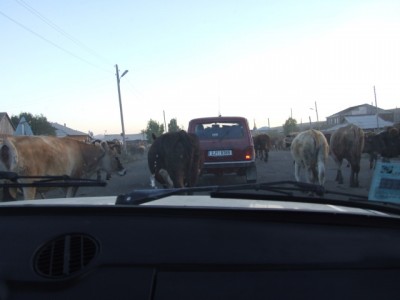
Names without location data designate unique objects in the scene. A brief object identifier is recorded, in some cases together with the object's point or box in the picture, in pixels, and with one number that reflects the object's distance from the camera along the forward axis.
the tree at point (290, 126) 102.16
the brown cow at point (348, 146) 13.74
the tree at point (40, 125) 73.50
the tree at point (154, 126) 79.03
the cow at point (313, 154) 11.71
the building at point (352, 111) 113.62
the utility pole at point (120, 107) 44.12
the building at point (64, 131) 89.30
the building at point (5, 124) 75.31
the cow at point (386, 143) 15.81
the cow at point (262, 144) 28.65
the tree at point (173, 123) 61.98
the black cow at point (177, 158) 9.11
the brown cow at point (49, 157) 7.61
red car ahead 12.20
